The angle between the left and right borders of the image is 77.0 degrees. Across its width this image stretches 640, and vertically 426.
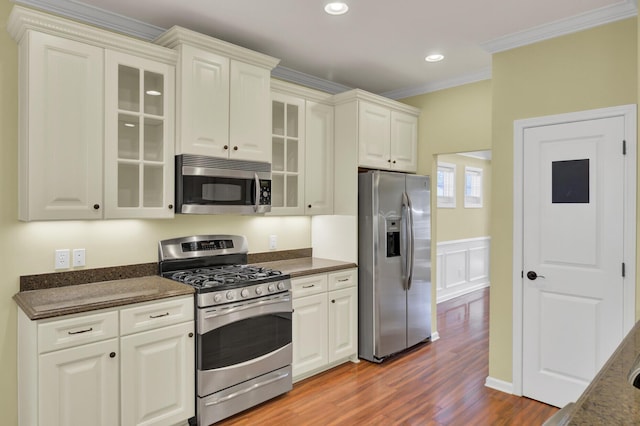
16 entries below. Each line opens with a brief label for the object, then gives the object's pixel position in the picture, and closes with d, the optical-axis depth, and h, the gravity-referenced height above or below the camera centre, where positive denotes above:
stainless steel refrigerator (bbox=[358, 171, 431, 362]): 3.71 -0.47
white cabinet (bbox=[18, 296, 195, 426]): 2.07 -0.87
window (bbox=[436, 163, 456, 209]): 6.37 +0.44
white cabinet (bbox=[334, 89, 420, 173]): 3.76 +0.82
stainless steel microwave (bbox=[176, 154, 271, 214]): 2.79 +0.19
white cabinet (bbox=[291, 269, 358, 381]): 3.27 -0.95
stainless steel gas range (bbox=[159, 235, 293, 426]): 2.61 -0.80
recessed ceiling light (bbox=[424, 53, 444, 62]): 3.47 +1.35
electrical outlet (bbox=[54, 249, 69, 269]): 2.57 -0.31
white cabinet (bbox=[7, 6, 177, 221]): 2.26 +0.55
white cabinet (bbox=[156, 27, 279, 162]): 2.77 +0.84
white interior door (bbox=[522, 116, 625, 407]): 2.70 -0.29
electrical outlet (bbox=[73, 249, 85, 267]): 2.64 -0.30
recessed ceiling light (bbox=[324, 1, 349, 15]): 2.60 +1.34
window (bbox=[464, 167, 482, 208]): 6.95 +0.44
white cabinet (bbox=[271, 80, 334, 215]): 3.53 +0.56
